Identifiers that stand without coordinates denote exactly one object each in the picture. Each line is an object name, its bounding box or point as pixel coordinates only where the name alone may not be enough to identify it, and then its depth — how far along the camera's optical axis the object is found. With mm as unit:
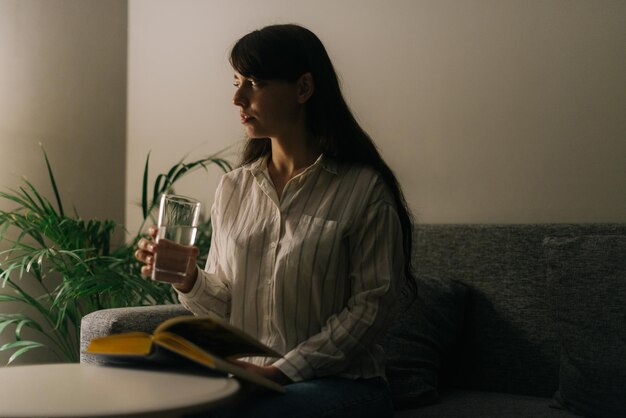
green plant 2400
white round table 976
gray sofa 1770
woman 1543
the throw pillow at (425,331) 1957
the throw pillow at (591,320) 1731
